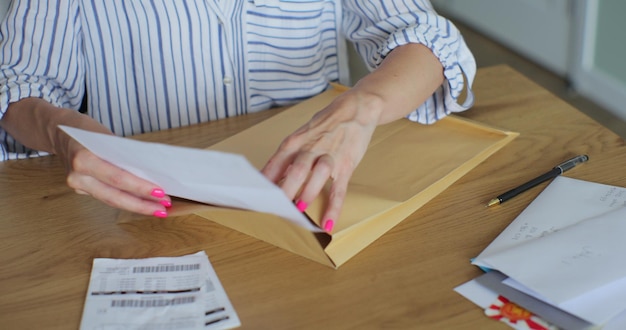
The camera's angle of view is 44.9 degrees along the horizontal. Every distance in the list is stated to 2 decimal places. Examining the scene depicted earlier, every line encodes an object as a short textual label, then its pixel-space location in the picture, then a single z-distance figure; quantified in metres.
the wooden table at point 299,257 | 0.80
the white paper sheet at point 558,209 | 0.90
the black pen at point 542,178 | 0.98
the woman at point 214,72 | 0.95
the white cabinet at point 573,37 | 2.89
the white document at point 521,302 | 0.75
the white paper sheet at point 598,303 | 0.75
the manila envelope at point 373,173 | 0.89
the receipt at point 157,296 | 0.79
